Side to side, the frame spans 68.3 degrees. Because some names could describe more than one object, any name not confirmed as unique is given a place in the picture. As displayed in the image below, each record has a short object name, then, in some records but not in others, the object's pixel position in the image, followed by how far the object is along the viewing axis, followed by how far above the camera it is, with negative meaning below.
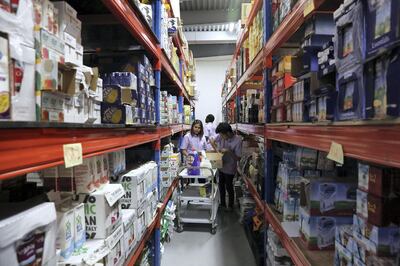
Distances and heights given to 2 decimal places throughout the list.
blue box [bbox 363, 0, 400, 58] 0.76 +0.27
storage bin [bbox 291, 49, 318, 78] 1.55 +0.33
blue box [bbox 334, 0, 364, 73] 0.94 +0.30
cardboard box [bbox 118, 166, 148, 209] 1.83 -0.43
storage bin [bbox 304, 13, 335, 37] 1.62 +0.54
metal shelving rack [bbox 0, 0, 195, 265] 0.64 -0.05
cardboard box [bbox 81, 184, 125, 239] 1.30 -0.41
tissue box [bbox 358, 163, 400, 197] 1.01 -0.21
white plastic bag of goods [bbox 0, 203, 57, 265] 0.68 -0.28
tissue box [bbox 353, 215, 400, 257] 0.99 -0.41
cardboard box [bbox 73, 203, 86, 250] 1.17 -0.43
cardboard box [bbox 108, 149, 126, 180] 1.74 -0.25
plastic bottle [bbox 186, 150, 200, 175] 4.43 -0.59
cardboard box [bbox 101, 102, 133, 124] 1.55 +0.04
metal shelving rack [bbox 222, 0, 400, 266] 0.78 -0.06
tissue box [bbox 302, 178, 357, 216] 1.49 -0.38
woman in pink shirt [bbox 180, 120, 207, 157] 5.30 -0.34
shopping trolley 4.19 -1.19
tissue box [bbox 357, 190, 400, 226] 1.00 -0.31
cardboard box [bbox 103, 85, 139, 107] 1.57 +0.14
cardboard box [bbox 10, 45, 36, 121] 0.71 +0.09
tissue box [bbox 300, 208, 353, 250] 1.50 -0.56
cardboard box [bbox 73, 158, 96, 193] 1.29 -0.25
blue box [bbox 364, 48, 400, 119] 0.76 +0.10
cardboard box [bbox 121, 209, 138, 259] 1.59 -0.62
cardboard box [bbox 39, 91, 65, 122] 0.84 +0.04
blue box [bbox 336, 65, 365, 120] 0.95 +0.09
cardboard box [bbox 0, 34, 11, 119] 0.65 +0.09
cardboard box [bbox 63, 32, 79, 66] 0.99 +0.25
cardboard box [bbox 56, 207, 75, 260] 1.06 -0.41
